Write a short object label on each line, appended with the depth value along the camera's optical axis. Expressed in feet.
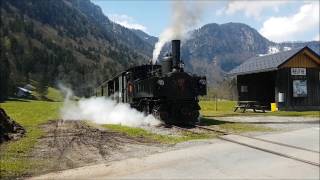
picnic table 67.46
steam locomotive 43.73
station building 69.47
